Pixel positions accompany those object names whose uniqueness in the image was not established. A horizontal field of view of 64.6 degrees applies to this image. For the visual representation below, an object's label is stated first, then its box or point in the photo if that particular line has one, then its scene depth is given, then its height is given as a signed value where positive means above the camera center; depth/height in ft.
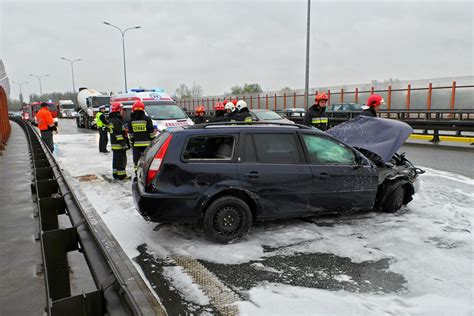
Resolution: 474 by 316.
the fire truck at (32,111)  116.67 -0.96
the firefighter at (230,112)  30.59 -0.60
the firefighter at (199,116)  41.42 -1.11
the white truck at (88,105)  85.40 +0.52
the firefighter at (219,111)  34.19 -0.49
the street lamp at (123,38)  118.23 +22.55
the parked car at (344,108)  71.67 -1.02
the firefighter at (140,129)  25.83 -1.53
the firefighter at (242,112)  30.37 -0.55
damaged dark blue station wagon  15.05 -3.02
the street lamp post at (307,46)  63.07 +9.92
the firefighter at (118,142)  27.99 -2.60
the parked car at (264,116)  50.57 -1.46
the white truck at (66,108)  161.03 -0.10
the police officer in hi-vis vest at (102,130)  39.58 -2.55
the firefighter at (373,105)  25.31 -0.11
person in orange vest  39.05 -1.60
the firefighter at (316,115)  28.19 -0.80
